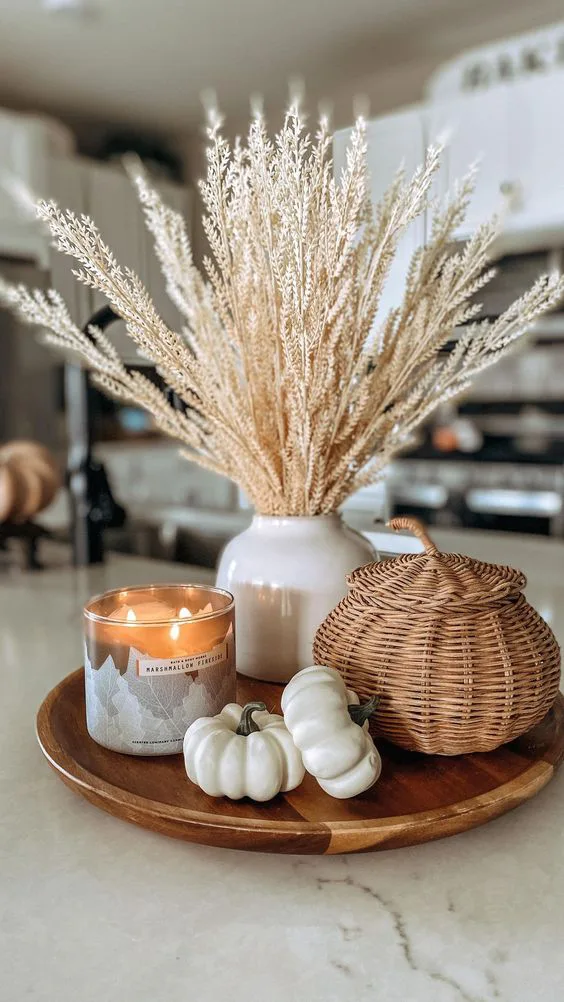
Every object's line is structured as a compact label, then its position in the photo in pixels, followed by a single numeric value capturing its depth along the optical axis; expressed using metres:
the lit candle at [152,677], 0.50
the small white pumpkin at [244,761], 0.44
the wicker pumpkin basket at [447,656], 0.48
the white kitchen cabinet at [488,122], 2.19
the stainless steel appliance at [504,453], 3.39
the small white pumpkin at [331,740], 0.43
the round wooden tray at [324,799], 0.42
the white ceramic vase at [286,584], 0.62
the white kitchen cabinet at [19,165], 2.53
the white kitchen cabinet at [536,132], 2.22
